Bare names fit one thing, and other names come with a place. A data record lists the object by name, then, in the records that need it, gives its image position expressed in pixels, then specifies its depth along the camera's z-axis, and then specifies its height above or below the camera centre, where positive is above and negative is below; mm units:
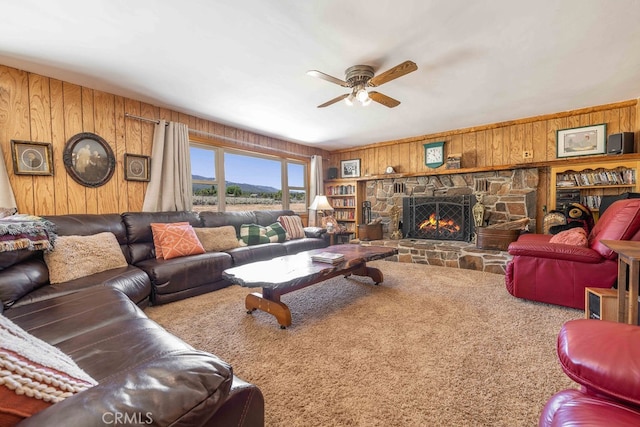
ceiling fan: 2146 +1052
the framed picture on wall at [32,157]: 2498 +500
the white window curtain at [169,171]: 3371 +465
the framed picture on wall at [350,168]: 5777 +771
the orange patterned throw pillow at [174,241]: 2843 -375
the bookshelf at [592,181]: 3293 +228
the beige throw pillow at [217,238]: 3245 -405
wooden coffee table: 1958 -549
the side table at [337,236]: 4884 -634
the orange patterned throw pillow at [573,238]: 2379 -356
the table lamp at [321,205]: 4953 -21
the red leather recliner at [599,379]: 677 -504
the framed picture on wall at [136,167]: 3199 +489
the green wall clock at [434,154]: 4629 +843
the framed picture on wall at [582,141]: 3473 +787
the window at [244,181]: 4061 +431
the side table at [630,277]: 1424 -435
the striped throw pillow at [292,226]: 4258 -353
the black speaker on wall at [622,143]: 3225 +680
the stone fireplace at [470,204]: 3770 -55
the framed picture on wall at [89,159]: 2803 +533
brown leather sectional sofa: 504 -541
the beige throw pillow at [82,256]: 2061 -403
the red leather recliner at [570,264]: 2080 -556
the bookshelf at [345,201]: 5559 +53
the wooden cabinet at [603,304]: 1771 -714
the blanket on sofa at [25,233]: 1855 -177
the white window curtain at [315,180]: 5602 +510
